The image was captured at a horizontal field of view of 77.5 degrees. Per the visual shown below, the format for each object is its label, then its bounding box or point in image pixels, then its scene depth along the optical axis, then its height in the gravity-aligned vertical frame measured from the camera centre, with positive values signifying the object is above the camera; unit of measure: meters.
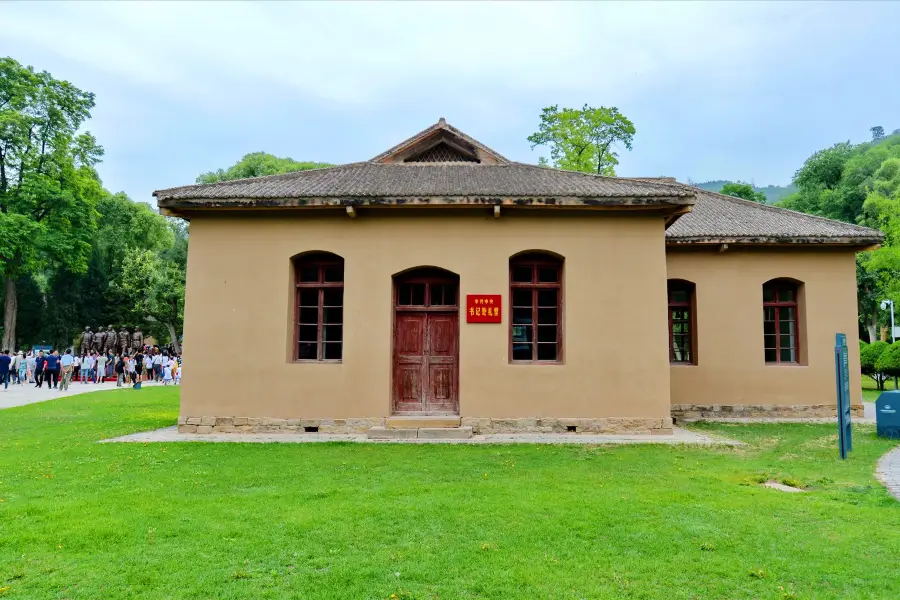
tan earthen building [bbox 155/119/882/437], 9.56 +0.68
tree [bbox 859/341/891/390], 18.52 -0.46
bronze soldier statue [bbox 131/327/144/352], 29.14 +0.17
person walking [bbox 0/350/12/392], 20.00 -0.87
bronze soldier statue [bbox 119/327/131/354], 28.50 +0.11
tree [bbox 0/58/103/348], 25.19 +7.91
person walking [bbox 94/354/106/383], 23.84 -1.02
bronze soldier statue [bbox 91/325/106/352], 28.34 +0.05
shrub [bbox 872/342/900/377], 17.17 -0.49
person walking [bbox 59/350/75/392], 19.66 -0.85
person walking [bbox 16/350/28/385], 22.08 -0.99
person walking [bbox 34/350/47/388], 20.89 -1.01
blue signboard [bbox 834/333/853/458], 7.39 -0.63
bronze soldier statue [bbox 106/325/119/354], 28.44 +0.05
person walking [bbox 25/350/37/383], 22.48 -0.86
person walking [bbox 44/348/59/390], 20.31 -0.96
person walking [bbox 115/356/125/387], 22.20 -0.95
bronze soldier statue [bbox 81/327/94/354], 28.31 +0.15
